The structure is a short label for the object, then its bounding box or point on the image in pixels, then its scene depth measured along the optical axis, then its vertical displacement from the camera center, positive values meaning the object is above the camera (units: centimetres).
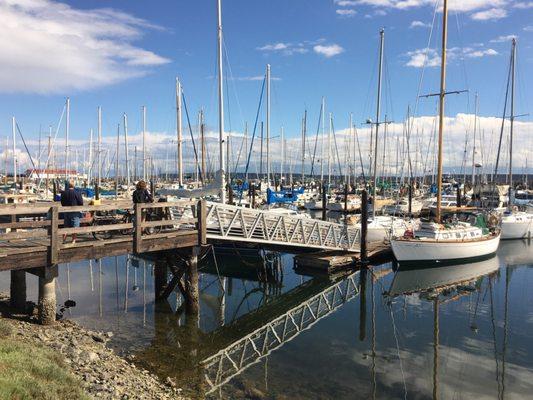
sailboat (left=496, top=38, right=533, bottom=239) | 3581 -425
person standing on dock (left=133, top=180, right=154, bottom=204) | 1522 -91
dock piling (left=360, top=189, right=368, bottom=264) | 2300 -298
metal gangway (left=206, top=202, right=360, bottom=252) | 1739 -272
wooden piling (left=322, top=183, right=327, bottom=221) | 4217 -312
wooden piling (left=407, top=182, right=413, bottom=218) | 4525 -346
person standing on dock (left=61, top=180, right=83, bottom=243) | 1462 -117
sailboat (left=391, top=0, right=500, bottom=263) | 2398 -383
